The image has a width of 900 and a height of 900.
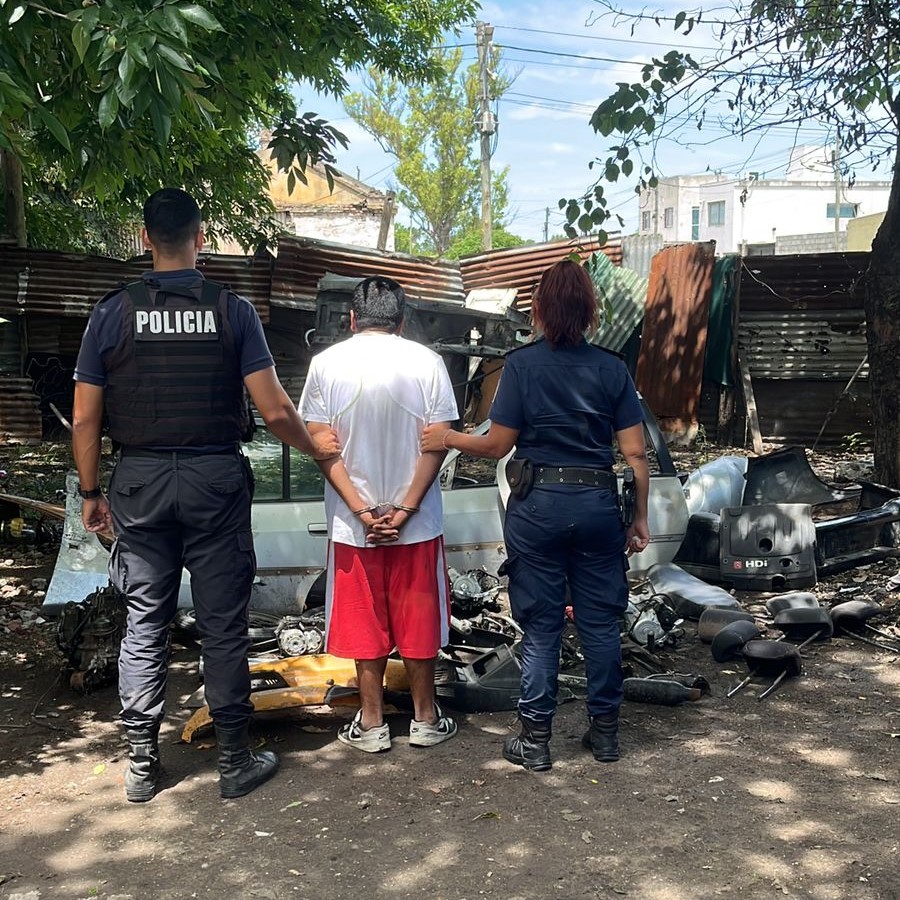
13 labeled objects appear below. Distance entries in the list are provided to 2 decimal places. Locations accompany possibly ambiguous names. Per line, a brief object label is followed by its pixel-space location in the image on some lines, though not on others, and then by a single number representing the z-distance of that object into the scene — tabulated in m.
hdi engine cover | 6.39
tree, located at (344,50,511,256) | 38.62
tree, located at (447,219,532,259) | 42.32
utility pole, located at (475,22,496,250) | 28.71
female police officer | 3.66
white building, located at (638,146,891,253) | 69.31
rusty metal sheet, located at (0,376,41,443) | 12.59
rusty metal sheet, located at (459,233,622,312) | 13.73
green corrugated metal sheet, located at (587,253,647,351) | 12.99
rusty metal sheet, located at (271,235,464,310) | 13.07
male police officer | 3.43
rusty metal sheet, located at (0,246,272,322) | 12.31
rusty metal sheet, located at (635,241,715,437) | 12.54
